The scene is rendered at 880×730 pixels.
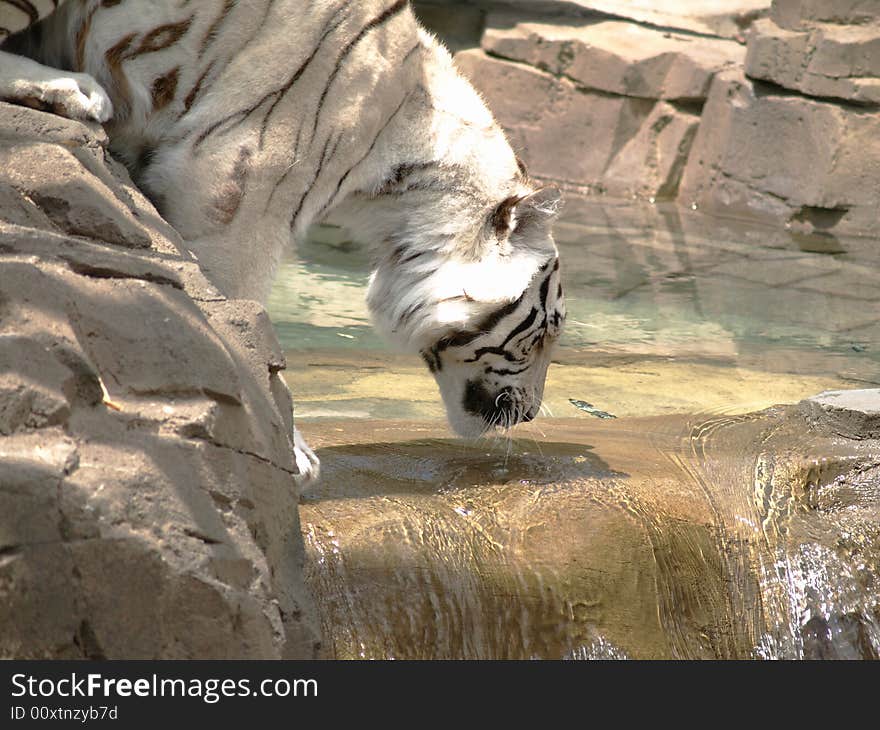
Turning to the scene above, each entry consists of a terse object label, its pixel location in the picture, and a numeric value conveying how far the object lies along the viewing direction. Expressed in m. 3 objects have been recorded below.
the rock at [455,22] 21.91
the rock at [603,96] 19.58
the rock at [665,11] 21.14
